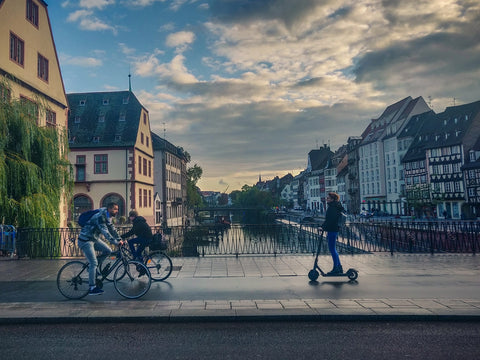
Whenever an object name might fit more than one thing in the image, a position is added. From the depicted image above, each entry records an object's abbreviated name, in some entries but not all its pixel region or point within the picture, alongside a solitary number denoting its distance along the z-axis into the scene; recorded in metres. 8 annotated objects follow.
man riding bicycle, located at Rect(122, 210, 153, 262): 9.77
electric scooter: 9.54
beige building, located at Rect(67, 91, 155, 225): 43.94
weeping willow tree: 14.61
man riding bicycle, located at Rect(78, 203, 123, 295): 8.10
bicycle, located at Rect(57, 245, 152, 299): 8.05
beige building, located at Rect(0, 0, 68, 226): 19.80
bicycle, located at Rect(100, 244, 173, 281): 9.89
